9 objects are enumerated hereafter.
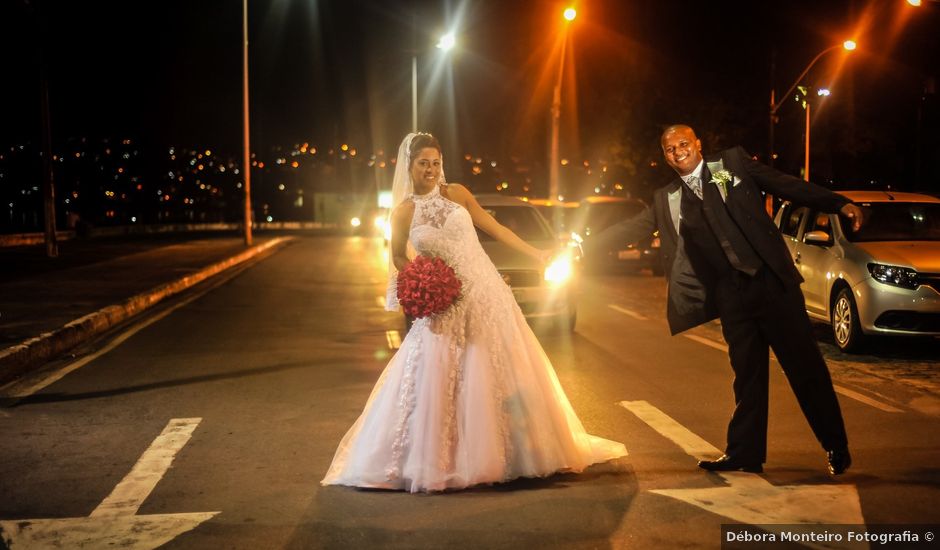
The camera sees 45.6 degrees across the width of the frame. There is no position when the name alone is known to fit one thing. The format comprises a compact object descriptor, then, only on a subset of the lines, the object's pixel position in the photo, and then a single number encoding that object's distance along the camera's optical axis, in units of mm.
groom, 6320
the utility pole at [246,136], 41375
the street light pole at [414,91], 52188
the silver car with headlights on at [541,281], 13617
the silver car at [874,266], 11555
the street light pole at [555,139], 35969
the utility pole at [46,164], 31328
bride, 6219
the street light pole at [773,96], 26916
